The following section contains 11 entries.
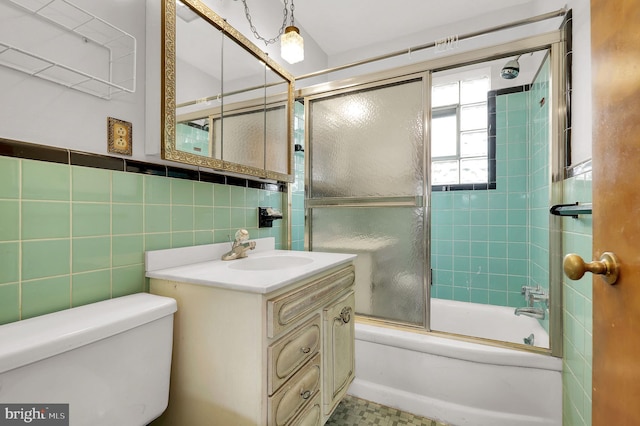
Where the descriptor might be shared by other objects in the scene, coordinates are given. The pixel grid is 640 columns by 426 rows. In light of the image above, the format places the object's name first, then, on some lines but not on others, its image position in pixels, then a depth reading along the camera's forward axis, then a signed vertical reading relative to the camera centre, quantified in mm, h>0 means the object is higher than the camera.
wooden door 409 +19
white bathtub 1304 -864
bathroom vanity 823 -430
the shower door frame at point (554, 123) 1316 +444
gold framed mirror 1051 +558
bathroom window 2400 +710
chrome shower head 1842 +986
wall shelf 732 +525
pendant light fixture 1509 +951
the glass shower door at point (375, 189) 1638 +160
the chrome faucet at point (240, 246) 1324 -162
